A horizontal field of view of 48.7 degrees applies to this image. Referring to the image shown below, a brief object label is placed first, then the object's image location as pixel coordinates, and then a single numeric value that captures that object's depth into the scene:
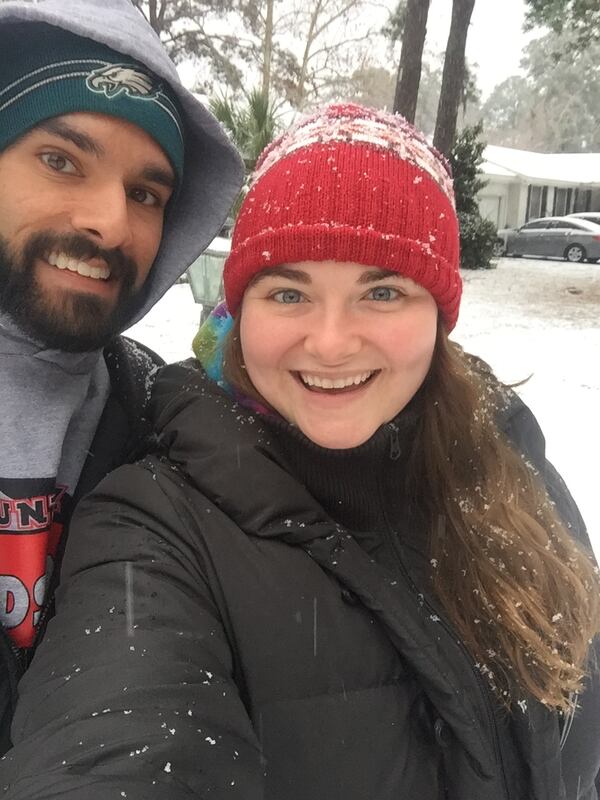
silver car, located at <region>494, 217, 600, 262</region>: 20.72
